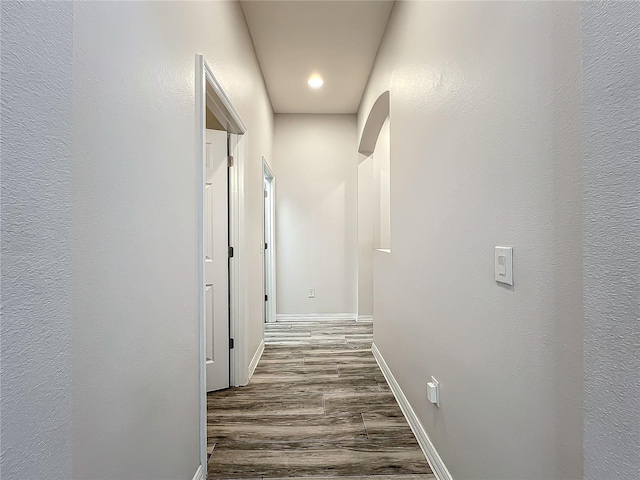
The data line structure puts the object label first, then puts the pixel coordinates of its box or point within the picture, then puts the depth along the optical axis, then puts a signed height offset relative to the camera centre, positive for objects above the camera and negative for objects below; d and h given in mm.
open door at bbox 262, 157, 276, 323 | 4759 -201
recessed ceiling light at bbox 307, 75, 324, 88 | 3754 +1641
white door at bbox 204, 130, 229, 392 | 2646 -116
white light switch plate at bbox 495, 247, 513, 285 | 1100 -81
